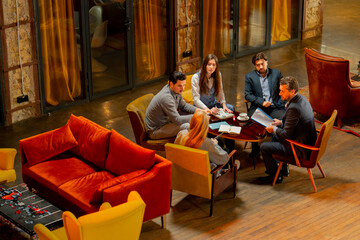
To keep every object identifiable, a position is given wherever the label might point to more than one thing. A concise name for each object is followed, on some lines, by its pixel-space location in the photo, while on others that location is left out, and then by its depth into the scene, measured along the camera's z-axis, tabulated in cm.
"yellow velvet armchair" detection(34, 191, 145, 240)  510
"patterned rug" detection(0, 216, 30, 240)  623
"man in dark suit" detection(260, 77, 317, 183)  675
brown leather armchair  828
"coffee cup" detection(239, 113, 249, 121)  746
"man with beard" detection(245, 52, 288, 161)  787
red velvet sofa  602
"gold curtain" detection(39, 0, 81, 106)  881
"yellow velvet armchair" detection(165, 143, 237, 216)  629
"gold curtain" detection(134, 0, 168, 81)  987
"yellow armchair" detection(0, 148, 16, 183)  684
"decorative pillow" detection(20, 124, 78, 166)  683
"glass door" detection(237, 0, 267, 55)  1146
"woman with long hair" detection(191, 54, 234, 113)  770
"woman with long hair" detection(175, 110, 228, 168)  624
